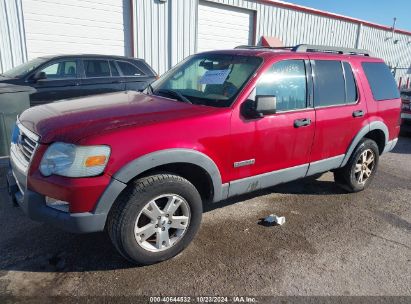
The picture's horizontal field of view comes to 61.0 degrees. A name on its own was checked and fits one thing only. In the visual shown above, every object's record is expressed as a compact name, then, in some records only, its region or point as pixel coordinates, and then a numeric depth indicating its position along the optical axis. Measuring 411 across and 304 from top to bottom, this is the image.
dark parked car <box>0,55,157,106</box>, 6.35
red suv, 2.56
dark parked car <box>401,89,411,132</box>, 8.51
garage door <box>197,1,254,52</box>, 11.85
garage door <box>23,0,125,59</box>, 8.97
